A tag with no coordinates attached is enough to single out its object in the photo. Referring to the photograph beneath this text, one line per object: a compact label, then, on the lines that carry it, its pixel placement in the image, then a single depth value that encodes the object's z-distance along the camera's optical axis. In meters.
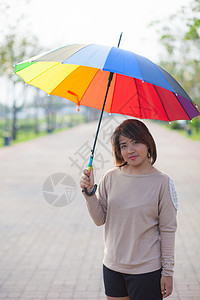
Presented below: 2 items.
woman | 2.28
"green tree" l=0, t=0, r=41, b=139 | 20.30
